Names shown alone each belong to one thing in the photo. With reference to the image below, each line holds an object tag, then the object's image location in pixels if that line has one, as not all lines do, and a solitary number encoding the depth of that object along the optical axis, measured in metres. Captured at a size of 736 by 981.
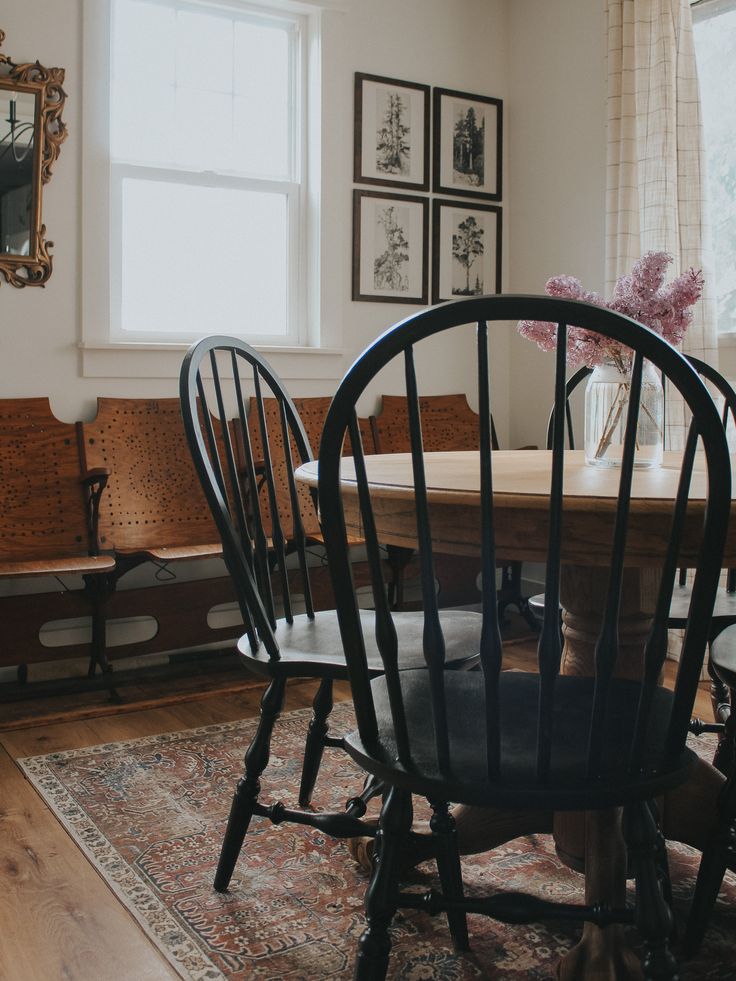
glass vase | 1.74
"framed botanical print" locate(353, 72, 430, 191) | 4.07
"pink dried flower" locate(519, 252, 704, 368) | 1.68
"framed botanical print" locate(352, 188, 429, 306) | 4.10
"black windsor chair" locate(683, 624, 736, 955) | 1.53
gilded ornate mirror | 3.29
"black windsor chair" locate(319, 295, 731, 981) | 1.05
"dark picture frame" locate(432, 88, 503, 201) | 4.30
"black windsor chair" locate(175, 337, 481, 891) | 1.58
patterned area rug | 1.58
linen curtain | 3.39
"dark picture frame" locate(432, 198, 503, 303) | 4.33
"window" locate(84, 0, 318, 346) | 3.60
